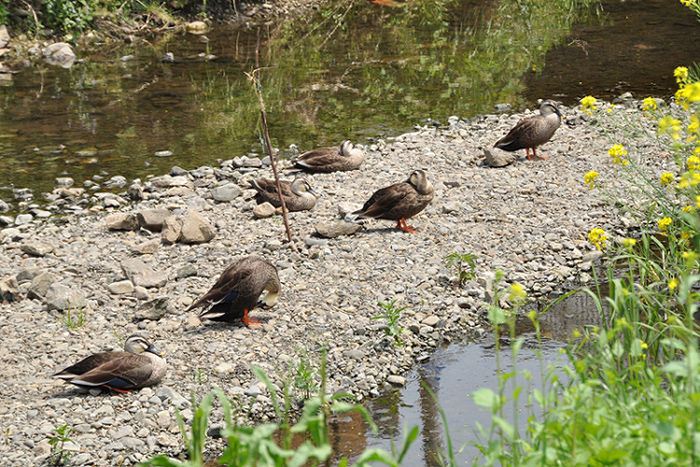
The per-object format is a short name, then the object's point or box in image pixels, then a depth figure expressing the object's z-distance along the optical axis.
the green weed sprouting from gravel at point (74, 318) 11.96
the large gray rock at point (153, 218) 16.09
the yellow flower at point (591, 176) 9.96
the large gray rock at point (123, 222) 16.23
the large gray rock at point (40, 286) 12.96
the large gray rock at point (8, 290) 12.80
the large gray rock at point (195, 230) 15.30
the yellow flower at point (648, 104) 10.26
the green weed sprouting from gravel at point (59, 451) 8.87
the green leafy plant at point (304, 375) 10.30
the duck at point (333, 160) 19.25
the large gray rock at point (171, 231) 15.37
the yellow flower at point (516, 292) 5.13
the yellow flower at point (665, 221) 8.40
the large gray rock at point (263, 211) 16.56
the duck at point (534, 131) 18.64
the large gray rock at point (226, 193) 17.97
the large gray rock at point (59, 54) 33.62
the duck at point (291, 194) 16.81
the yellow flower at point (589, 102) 10.36
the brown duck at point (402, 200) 15.09
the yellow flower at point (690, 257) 4.70
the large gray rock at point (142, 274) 13.50
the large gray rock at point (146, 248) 14.95
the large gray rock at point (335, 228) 15.27
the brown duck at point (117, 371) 10.06
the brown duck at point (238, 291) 11.85
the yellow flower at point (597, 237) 8.98
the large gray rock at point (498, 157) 18.64
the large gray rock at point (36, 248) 14.99
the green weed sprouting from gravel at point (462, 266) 13.30
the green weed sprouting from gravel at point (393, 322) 11.48
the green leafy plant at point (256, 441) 4.32
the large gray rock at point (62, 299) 12.48
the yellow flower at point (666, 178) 9.38
